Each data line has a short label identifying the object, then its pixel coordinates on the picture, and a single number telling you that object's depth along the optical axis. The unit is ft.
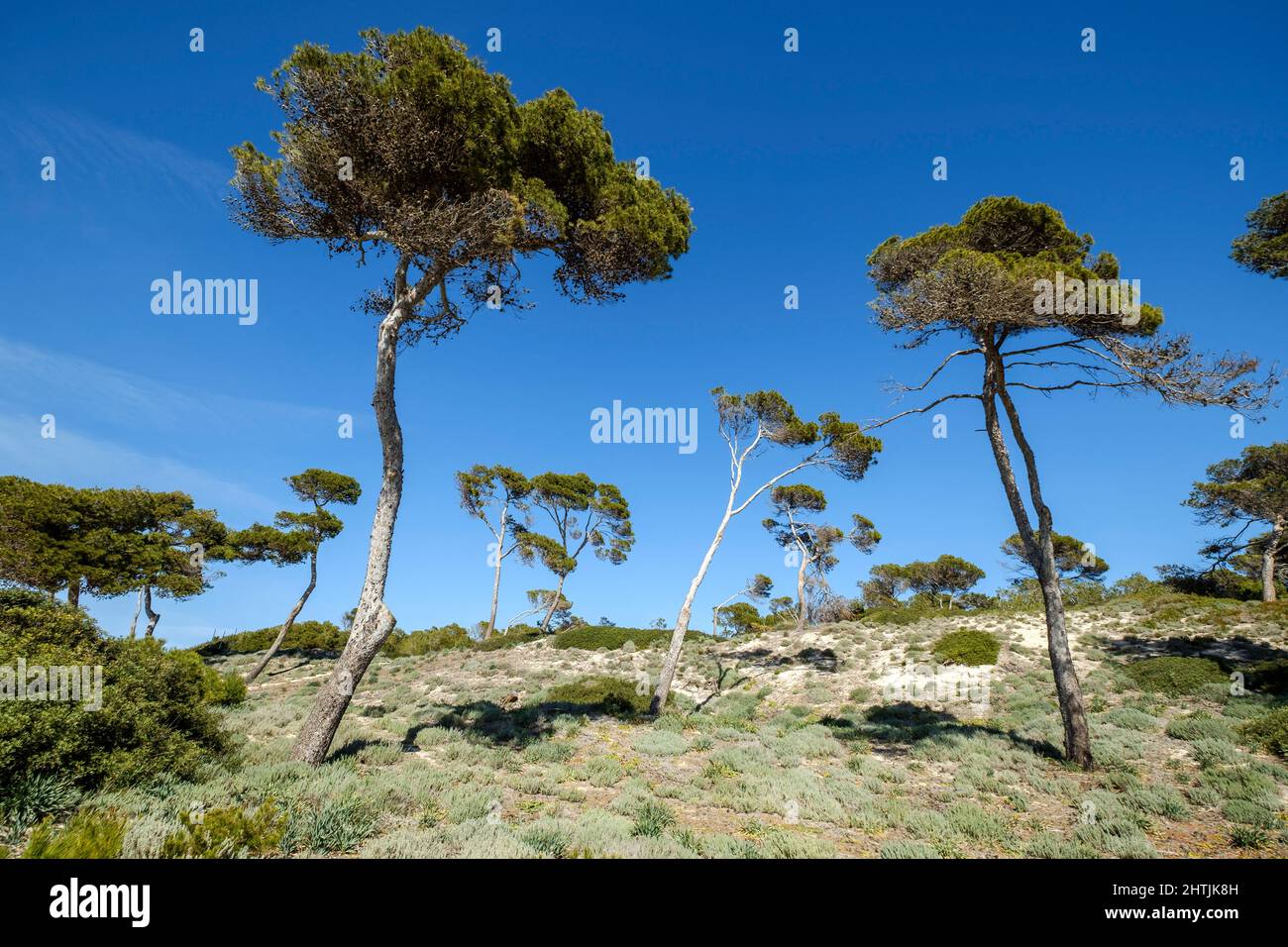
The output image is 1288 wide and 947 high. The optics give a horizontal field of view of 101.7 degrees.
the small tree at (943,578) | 144.25
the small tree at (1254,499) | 82.12
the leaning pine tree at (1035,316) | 34.01
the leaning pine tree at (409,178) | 30.32
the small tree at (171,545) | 81.51
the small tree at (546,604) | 119.75
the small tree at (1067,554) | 124.88
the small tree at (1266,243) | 45.52
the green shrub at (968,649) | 63.36
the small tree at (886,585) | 155.74
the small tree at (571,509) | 109.81
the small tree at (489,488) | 109.81
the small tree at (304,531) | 88.63
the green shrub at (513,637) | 95.76
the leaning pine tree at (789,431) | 63.57
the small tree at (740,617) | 175.01
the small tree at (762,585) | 163.53
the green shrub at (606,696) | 51.08
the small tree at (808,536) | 99.56
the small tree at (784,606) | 178.29
